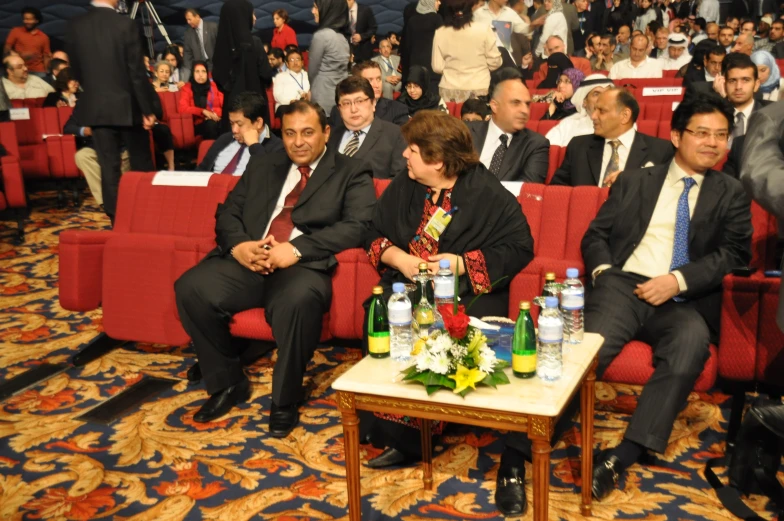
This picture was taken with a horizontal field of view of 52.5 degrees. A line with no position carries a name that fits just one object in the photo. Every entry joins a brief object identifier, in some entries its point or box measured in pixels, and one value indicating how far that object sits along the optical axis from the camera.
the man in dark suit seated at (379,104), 5.30
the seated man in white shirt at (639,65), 8.07
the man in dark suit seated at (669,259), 2.62
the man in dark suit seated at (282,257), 3.12
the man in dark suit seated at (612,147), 3.97
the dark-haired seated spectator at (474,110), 5.15
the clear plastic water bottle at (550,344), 2.12
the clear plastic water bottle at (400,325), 2.30
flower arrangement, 2.03
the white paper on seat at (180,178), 3.86
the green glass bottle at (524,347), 2.08
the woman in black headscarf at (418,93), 6.64
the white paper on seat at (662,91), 6.64
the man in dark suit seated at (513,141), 4.14
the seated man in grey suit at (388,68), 8.02
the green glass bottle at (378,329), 2.31
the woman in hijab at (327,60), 6.75
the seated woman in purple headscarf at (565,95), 6.05
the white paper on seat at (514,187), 3.38
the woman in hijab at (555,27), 8.95
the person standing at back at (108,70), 5.04
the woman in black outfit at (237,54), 6.91
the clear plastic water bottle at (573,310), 2.42
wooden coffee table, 1.97
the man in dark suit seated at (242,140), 4.46
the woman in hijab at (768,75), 5.62
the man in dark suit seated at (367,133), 4.39
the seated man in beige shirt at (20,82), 8.61
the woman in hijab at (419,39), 7.51
